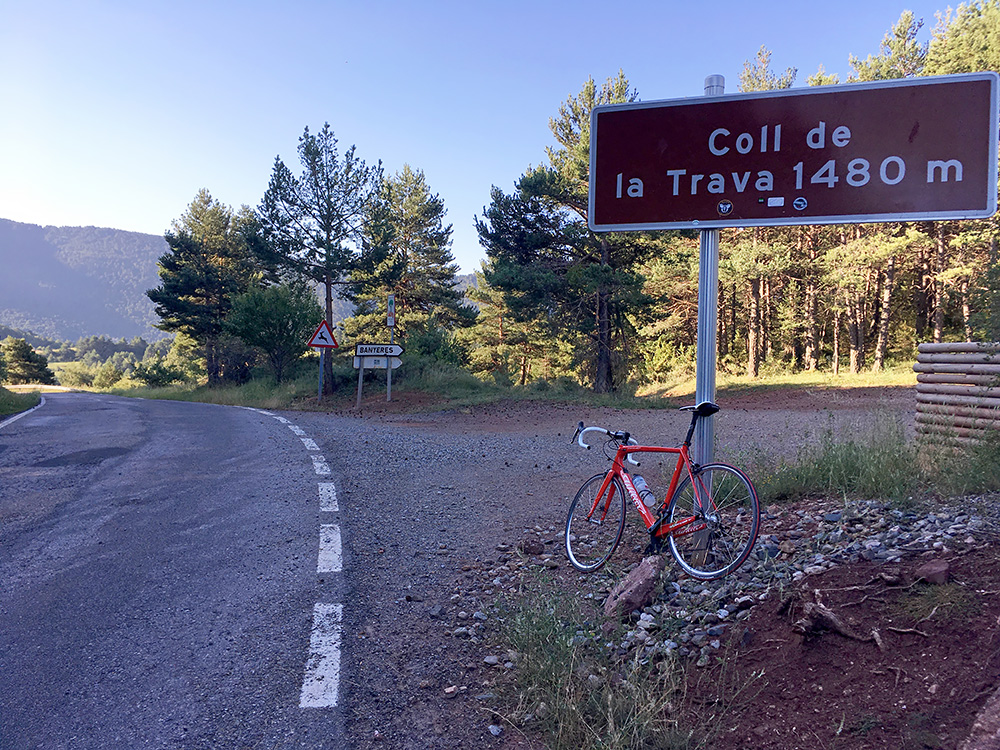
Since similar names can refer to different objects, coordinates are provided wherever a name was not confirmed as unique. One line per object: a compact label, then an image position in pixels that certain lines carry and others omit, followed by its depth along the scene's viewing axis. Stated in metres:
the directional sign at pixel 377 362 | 20.14
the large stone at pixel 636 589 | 3.52
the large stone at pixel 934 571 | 2.72
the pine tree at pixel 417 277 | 41.28
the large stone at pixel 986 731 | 1.90
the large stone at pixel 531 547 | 4.88
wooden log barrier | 5.27
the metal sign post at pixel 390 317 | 20.10
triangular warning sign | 21.12
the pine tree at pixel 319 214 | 25.77
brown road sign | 3.37
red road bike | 3.75
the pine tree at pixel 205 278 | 41.66
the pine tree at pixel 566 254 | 21.31
